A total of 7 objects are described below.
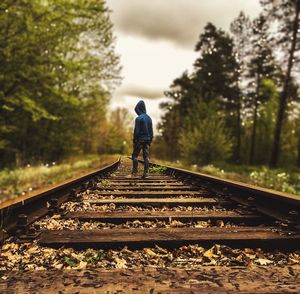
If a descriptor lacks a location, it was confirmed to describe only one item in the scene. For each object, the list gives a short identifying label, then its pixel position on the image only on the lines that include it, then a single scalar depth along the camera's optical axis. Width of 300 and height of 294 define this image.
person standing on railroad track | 9.07
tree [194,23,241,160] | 32.59
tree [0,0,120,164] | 13.05
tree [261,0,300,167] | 19.70
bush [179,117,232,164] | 19.56
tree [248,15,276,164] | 30.66
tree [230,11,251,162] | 31.62
